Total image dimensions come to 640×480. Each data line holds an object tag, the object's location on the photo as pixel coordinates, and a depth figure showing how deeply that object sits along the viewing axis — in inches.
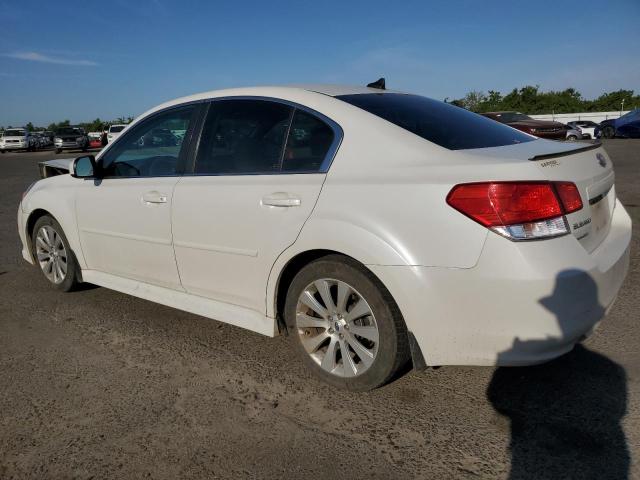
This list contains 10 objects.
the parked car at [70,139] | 1327.5
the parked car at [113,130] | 1192.2
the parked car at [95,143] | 1408.7
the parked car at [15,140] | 1466.5
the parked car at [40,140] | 1642.5
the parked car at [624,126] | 975.1
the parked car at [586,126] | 1261.1
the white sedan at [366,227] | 92.3
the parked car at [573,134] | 1019.1
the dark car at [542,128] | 674.8
